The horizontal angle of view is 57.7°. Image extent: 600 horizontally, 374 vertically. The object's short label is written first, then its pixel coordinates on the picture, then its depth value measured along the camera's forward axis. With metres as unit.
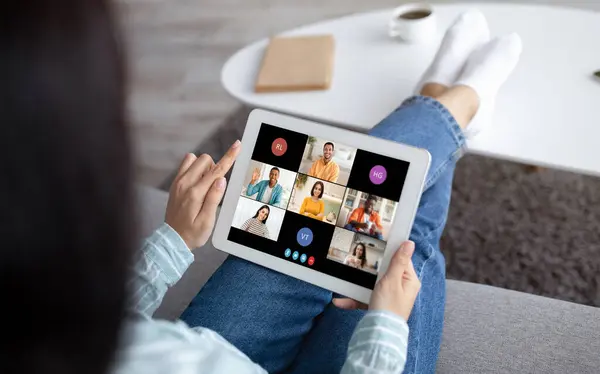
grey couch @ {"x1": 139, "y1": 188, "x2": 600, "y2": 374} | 0.76
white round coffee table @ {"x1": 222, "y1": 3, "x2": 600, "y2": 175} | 0.97
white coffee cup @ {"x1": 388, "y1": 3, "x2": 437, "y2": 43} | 1.17
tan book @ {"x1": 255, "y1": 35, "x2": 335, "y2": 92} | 1.15
